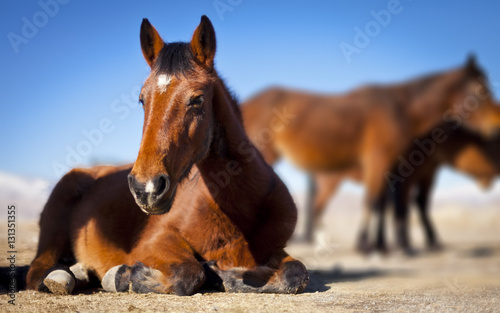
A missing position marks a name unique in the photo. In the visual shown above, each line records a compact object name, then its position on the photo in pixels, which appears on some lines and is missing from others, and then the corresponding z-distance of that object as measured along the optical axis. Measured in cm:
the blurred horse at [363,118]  938
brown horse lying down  266
